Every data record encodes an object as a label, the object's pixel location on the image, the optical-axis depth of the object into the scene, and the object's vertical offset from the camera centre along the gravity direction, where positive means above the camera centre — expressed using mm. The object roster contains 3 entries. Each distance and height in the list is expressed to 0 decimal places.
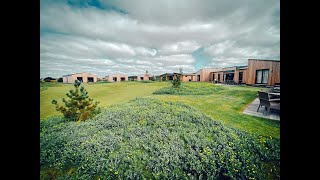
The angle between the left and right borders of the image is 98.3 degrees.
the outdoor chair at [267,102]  3645 -388
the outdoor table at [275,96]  3453 -227
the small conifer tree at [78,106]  3883 -575
